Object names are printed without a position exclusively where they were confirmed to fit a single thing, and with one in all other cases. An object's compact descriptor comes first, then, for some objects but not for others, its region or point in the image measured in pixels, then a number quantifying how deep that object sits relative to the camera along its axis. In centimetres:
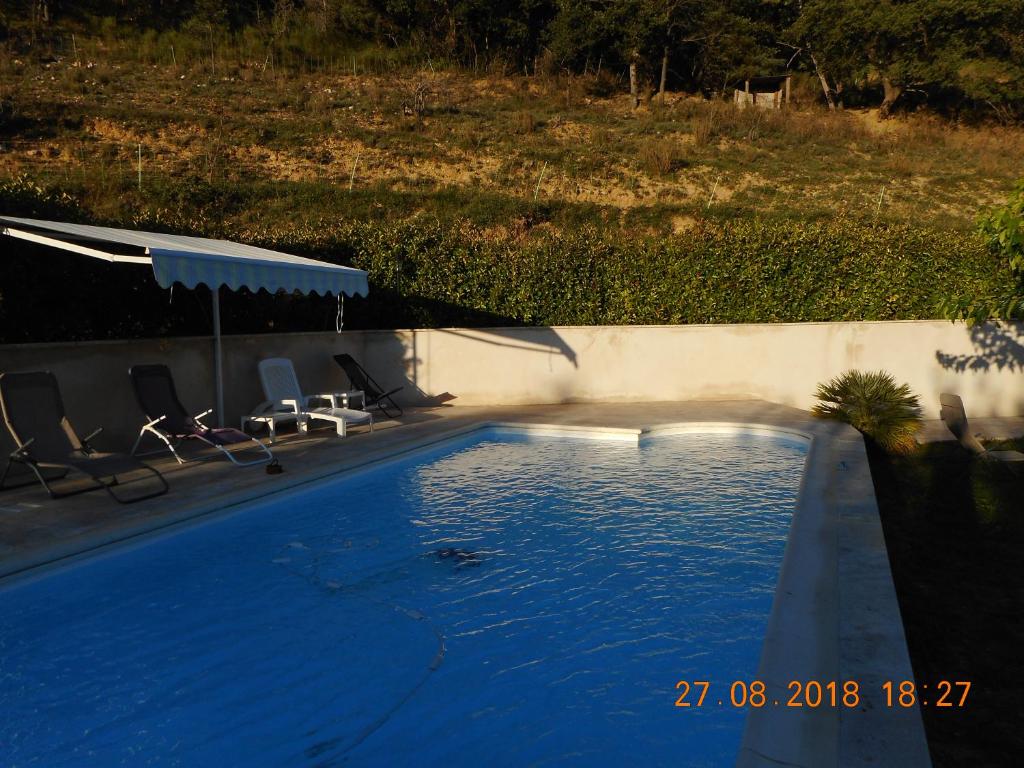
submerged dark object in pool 598
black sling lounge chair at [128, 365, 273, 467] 832
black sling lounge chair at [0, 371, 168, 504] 673
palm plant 1016
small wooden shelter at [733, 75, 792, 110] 4150
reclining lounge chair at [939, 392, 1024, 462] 881
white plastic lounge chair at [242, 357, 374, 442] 1019
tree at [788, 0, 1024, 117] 3666
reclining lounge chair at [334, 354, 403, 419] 1203
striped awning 714
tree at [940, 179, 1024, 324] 925
